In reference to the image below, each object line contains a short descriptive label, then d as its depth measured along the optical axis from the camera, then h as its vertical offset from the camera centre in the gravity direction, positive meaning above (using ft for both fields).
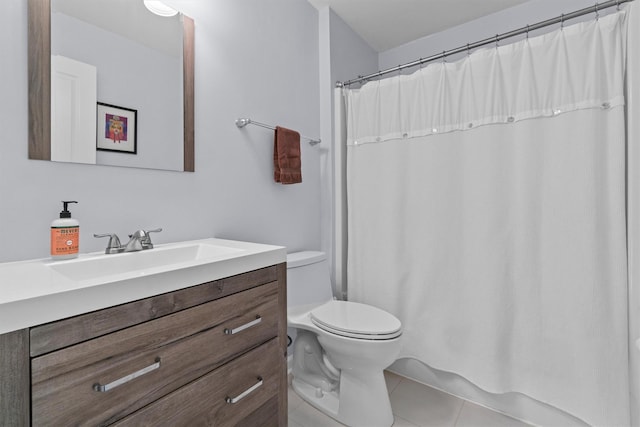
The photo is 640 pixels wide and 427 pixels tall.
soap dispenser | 2.96 -0.20
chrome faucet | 3.41 -0.32
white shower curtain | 4.21 -0.02
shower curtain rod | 4.15 +2.87
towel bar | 5.09 +1.58
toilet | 4.46 -2.07
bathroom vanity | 1.84 -0.97
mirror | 3.17 +1.60
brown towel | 5.60 +1.10
